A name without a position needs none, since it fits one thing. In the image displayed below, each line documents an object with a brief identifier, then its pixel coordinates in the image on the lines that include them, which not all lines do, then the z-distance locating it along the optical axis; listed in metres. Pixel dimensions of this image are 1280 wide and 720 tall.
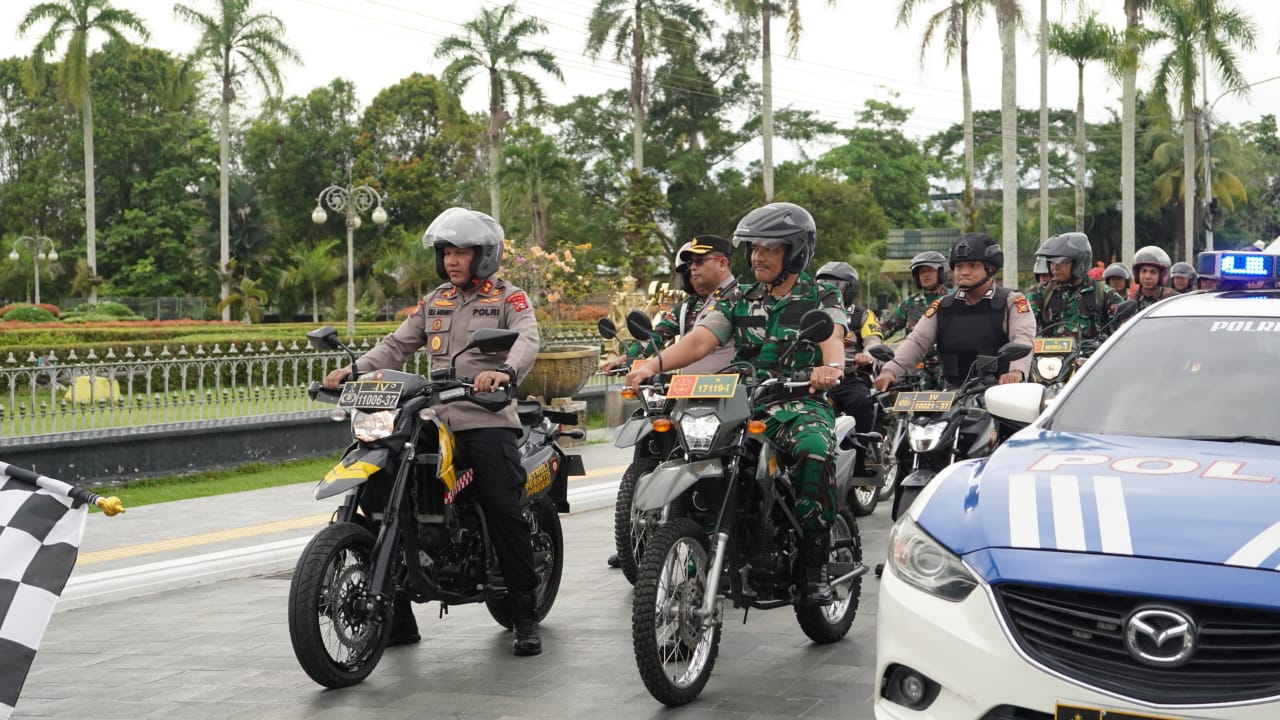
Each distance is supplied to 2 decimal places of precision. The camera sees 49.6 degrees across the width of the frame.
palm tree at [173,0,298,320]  45.31
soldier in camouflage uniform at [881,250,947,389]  10.54
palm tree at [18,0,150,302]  45.81
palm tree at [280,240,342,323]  58.69
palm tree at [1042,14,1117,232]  41.97
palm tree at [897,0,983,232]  42.19
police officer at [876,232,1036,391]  8.42
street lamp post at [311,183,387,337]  28.09
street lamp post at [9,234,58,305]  55.11
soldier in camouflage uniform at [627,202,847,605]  5.79
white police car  3.40
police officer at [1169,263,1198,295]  13.86
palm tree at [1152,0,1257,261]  37.53
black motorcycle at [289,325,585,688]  5.39
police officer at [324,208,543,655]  6.05
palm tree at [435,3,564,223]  45.16
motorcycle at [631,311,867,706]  5.11
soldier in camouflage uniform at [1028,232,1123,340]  10.97
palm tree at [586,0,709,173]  48.09
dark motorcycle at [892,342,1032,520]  7.96
